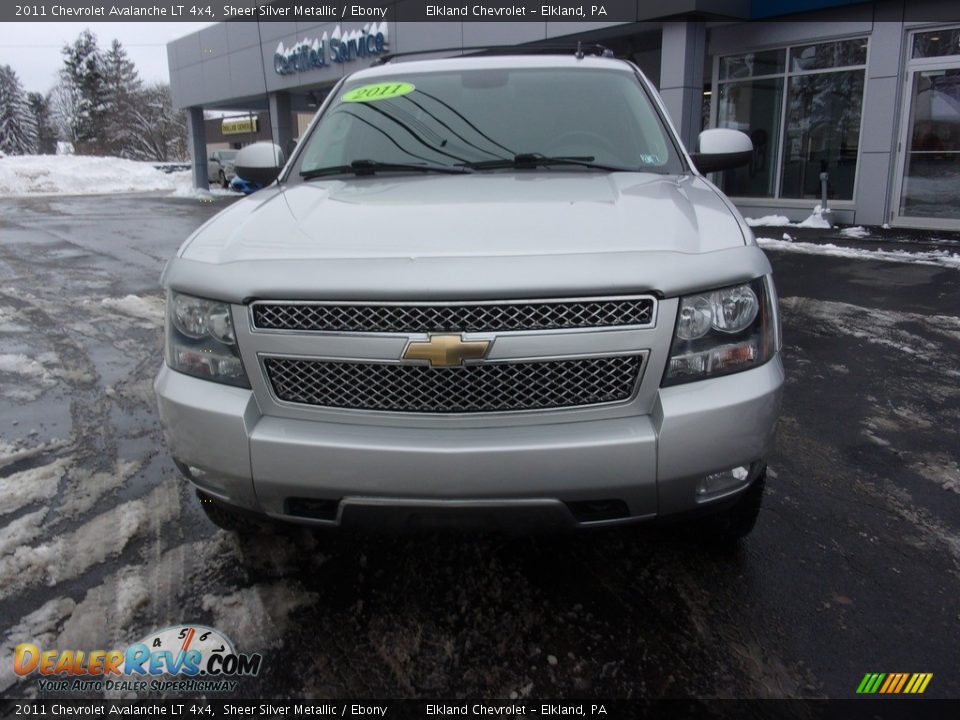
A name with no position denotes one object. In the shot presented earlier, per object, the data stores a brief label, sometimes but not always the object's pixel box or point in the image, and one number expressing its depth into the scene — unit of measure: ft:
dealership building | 39.06
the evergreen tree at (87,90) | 224.53
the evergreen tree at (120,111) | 220.23
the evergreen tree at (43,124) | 250.21
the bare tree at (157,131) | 222.89
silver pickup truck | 6.26
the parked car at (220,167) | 106.42
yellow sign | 135.27
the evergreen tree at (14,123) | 234.38
